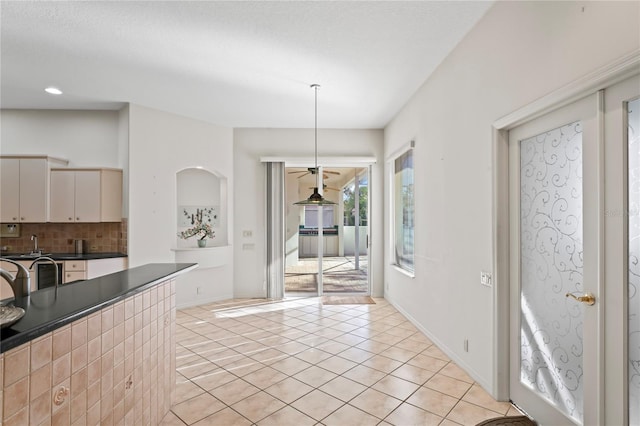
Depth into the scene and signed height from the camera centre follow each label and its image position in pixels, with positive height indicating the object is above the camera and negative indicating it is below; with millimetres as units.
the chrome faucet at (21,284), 1464 -316
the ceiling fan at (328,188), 6988 +564
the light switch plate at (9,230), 4816 -229
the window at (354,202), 6277 +238
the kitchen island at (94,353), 1121 -622
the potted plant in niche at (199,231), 5574 -290
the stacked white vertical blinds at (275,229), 5891 -271
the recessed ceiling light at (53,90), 4122 +1601
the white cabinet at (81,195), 4605 +278
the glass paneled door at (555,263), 1770 -309
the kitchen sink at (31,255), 4288 -557
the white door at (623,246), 1540 -161
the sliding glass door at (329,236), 6285 -443
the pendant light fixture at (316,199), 4047 +188
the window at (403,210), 4723 +65
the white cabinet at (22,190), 4520 +342
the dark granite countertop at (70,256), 4300 -571
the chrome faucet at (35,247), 4711 -487
